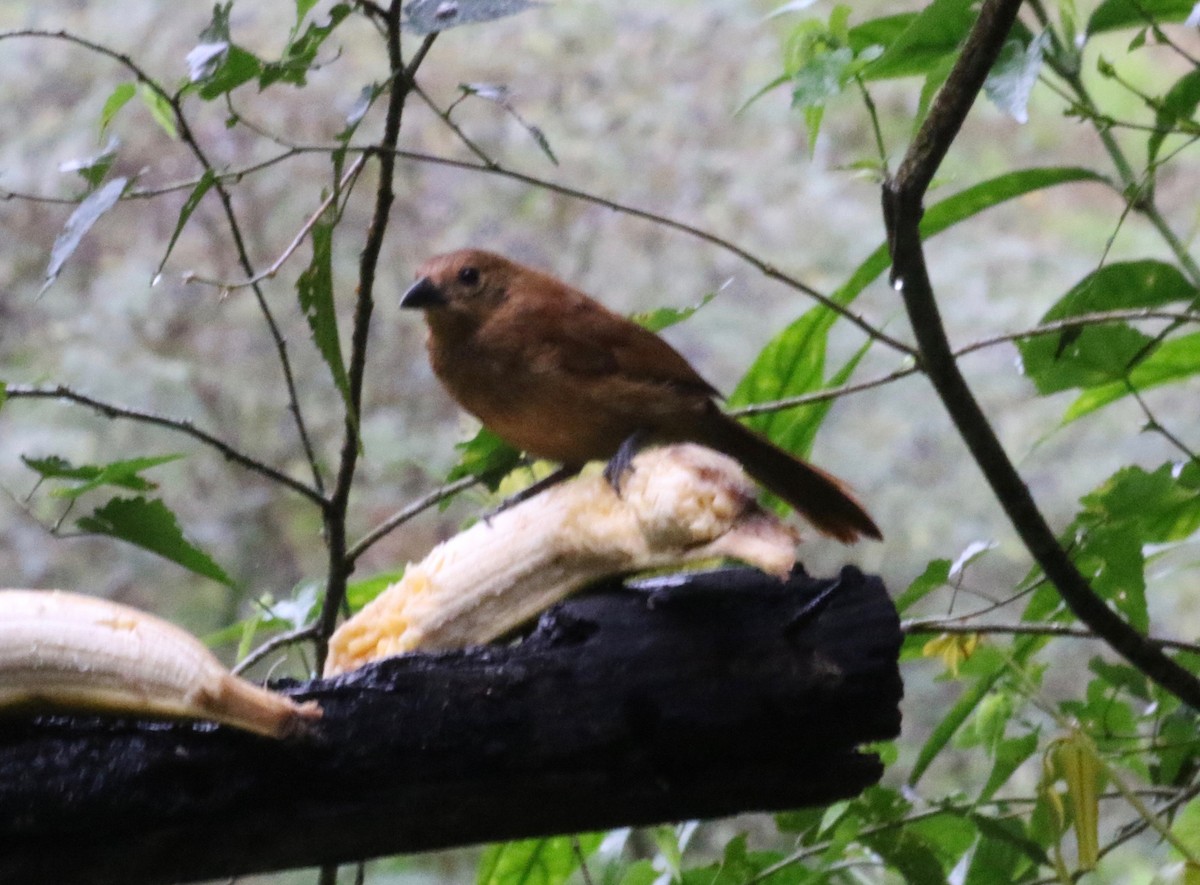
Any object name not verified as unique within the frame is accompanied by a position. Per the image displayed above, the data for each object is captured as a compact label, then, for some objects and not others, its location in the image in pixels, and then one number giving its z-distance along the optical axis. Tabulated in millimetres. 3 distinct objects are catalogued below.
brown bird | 4460
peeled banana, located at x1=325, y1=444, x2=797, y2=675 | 4376
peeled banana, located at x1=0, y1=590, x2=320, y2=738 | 4323
